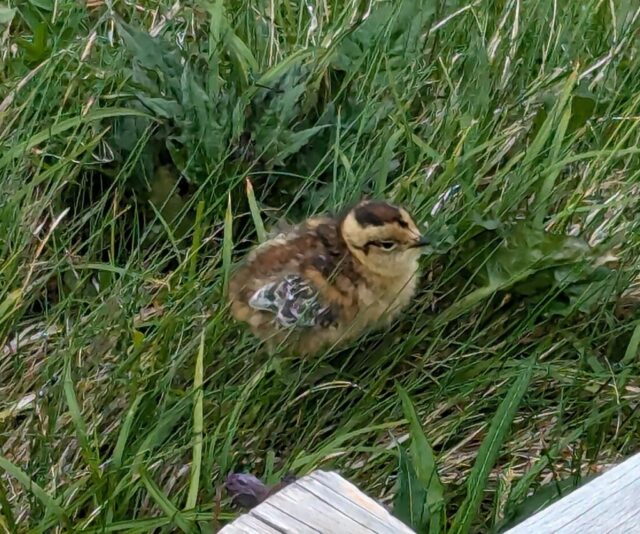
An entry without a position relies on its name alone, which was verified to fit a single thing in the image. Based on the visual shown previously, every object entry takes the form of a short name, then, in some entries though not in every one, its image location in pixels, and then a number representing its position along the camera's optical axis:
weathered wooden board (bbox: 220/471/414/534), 1.21
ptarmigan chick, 2.62
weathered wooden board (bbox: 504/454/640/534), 1.31
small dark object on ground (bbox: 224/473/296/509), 2.08
